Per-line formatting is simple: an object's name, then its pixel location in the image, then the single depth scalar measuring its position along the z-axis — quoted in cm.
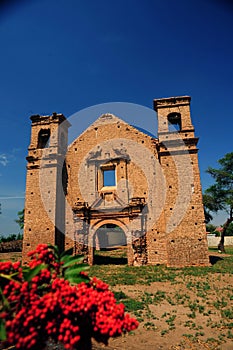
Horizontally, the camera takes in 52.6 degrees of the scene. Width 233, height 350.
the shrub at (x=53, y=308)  179
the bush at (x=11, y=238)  2631
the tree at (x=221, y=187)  2269
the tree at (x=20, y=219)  3099
